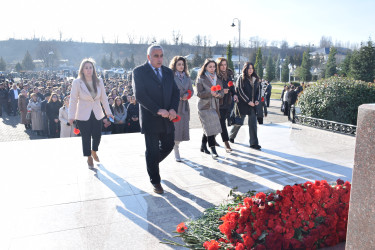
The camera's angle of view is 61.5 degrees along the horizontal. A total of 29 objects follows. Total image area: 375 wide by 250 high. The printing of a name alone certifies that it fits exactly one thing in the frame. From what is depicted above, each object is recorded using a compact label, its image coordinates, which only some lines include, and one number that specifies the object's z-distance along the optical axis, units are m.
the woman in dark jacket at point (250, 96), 6.38
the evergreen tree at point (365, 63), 25.97
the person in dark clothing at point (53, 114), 10.09
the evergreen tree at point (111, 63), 68.56
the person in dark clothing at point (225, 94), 6.16
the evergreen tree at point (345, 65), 37.31
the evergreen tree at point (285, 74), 43.41
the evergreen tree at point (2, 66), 61.19
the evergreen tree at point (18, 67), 60.72
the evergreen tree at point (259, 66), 43.12
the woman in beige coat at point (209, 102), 5.69
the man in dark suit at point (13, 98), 16.55
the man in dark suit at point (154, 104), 3.97
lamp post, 31.64
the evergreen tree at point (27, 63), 61.69
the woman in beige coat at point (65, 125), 8.62
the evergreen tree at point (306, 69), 43.41
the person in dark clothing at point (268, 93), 18.64
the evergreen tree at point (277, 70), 61.44
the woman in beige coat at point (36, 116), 11.34
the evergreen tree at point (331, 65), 44.44
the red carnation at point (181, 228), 2.44
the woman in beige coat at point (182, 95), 5.52
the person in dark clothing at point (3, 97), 16.58
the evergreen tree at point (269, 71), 43.41
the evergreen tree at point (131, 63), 60.97
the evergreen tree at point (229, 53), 38.19
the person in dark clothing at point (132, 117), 9.68
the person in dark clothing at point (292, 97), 14.84
